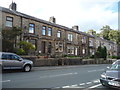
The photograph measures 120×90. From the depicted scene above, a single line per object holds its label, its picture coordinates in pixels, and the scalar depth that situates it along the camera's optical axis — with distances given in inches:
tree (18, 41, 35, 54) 538.7
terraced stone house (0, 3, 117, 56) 604.4
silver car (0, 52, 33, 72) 338.8
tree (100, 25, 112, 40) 1871.8
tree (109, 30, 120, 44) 1749.7
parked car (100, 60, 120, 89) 173.5
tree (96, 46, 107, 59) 964.4
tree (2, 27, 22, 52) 462.3
